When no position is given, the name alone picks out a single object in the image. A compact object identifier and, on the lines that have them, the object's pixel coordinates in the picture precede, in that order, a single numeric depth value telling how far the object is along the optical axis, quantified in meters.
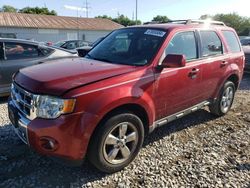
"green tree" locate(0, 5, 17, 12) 53.20
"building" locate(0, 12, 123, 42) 22.18
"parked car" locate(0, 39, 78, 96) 4.18
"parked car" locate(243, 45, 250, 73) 6.95
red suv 1.97
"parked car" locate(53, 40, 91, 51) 11.01
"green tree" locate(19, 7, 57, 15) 36.17
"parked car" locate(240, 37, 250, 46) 9.94
